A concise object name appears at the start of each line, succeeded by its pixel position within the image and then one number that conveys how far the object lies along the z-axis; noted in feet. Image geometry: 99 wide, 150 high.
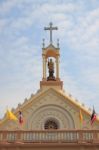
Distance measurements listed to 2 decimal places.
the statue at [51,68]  146.92
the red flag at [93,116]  121.70
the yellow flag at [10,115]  122.79
